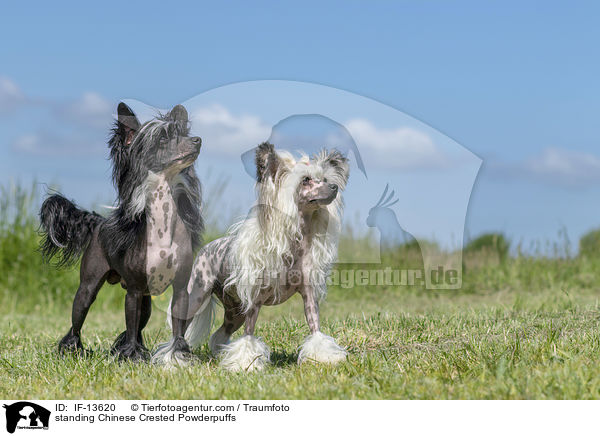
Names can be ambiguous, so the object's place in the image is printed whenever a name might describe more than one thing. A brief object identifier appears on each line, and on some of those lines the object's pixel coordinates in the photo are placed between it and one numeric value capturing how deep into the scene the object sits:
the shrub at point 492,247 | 12.20
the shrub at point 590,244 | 12.46
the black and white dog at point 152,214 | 4.57
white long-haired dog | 4.39
